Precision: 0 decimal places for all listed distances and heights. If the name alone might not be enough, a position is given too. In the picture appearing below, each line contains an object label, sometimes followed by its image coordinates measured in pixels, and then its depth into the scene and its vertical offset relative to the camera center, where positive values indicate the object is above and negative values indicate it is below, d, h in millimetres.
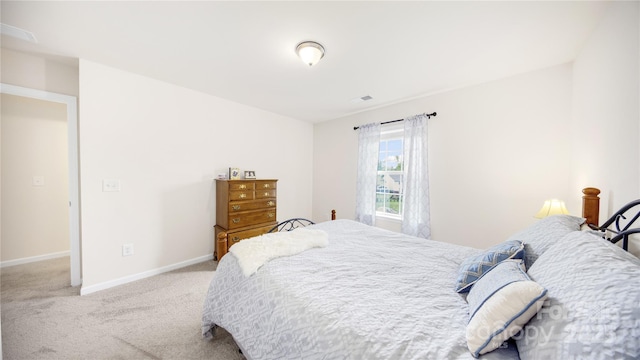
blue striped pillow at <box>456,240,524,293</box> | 1153 -459
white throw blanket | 1458 -514
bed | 644 -585
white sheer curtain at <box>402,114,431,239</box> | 3275 -30
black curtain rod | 3208 +929
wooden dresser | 3146 -468
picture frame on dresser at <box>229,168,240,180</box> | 3461 +43
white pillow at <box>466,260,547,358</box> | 739 -469
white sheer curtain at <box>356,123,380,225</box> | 3855 +100
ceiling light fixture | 1971 +1143
